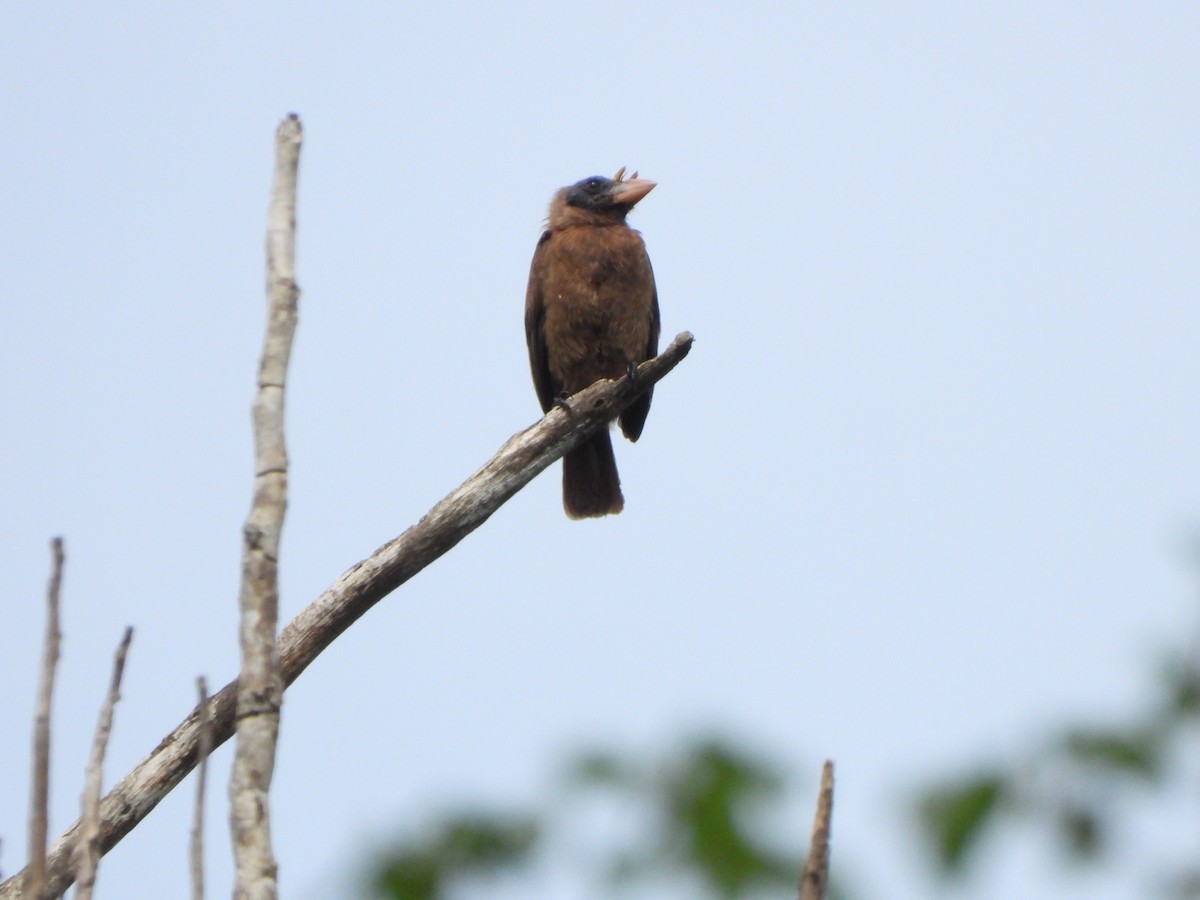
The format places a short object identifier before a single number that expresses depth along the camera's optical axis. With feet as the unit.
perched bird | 36.25
